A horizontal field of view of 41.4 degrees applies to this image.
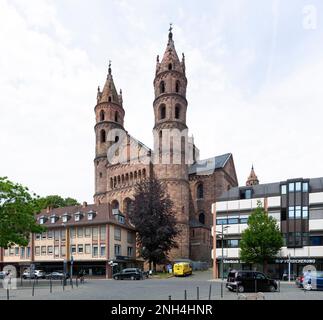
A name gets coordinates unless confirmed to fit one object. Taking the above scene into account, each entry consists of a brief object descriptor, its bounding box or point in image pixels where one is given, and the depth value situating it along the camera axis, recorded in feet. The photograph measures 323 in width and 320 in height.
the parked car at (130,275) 164.86
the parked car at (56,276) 175.24
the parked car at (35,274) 184.38
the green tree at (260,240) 160.15
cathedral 247.91
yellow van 182.80
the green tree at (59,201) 310.82
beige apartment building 201.36
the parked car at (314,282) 105.09
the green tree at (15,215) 127.44
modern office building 167.53
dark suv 98.02
